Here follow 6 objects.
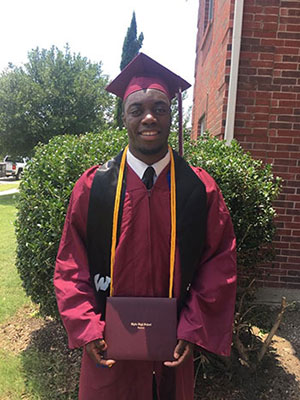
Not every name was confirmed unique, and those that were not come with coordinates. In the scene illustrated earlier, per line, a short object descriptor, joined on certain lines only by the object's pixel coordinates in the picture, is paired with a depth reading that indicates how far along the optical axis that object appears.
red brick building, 3.75
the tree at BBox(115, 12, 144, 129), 15.33
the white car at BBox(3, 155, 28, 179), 28.47
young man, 1.53
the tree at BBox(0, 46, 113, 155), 16.03
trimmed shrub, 2.61
